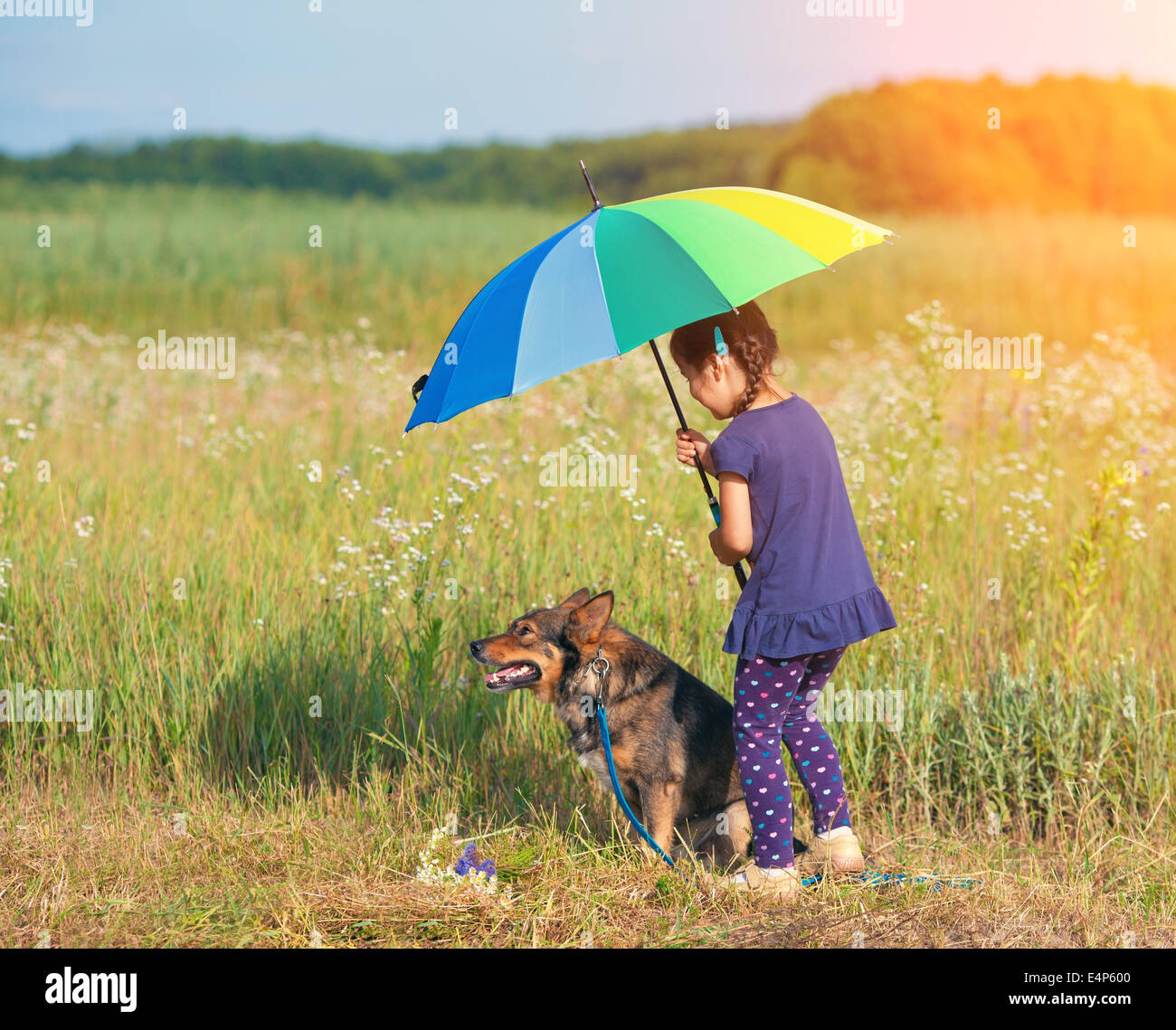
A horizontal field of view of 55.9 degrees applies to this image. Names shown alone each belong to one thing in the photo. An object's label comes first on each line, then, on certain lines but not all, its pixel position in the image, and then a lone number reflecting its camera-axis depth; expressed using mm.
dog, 4129
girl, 3738
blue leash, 4078
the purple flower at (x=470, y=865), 4027
